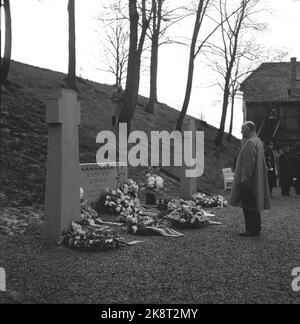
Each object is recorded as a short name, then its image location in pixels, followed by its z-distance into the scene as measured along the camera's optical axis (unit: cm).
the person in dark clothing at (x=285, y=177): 1706
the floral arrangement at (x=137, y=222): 869
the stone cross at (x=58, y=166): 765
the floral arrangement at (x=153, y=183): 1284
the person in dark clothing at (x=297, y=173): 1769
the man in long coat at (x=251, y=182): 822
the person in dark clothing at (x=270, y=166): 1603
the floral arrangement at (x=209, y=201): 1325
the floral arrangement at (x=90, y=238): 714
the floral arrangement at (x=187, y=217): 937
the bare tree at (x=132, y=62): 1706
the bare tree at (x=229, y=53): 3025
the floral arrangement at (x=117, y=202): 1078
